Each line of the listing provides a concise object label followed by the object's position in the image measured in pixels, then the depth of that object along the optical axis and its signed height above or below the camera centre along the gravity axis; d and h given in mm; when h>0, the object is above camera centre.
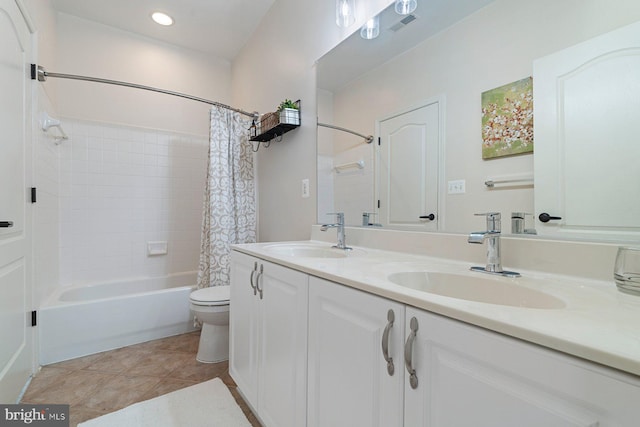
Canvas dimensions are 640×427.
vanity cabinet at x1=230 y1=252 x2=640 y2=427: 415 -321
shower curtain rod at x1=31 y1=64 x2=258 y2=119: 1706 +910
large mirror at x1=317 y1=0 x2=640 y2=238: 932 +509
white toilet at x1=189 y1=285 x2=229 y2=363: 1873 -725
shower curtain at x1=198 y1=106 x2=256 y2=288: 2311 +149
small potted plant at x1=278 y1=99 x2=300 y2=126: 1993 +702
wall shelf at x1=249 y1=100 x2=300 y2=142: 1997 +659
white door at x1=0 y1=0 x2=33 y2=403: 1299 +43
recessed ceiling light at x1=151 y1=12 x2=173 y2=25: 2459 +1712
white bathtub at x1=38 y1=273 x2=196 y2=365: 1885 -748
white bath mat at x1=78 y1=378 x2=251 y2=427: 1347 -974
